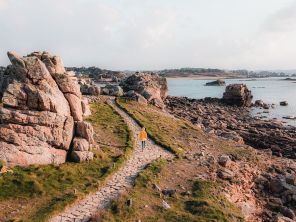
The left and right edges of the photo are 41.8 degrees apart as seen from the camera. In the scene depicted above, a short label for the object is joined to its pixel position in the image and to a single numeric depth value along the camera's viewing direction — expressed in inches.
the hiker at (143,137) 1515.7
